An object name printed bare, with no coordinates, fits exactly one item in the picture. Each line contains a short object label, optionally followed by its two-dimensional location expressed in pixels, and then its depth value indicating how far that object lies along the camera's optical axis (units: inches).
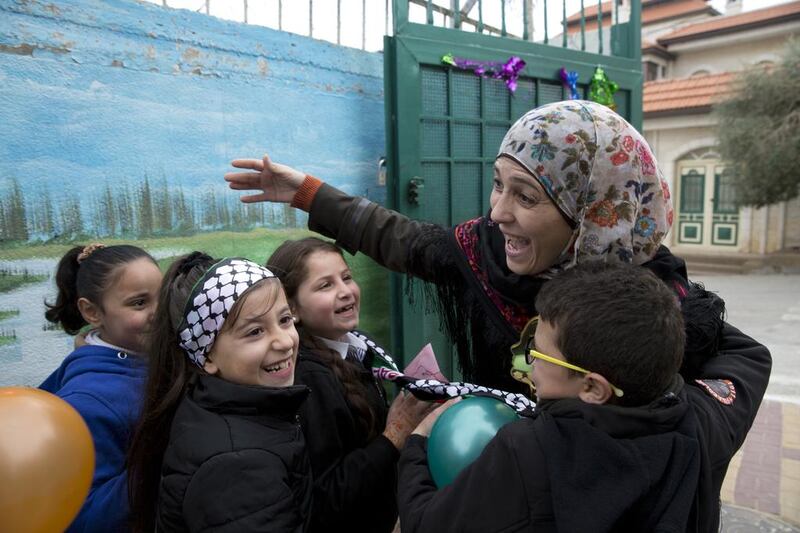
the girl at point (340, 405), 60.8
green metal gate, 123.7
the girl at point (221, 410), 49.2
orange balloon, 46.1
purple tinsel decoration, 132.5
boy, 40.9
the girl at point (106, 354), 62.5
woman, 57.4
